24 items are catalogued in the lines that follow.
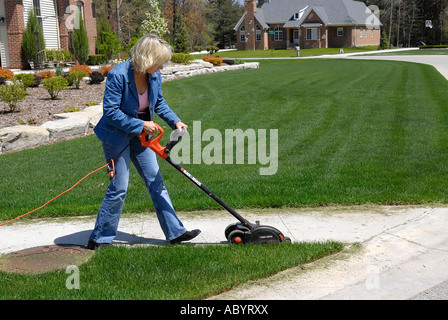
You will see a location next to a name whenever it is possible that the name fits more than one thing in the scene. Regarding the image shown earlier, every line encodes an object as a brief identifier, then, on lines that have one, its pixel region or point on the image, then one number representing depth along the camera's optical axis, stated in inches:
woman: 179.0
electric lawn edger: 185.5
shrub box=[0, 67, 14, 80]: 705.6
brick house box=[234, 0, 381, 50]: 2476.6
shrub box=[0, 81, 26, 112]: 510.0
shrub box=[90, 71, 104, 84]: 725.3
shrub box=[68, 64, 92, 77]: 740.1
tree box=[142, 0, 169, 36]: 1140.3
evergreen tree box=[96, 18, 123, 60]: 1015.6
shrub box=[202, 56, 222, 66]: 1098.1
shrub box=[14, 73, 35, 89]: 646.2
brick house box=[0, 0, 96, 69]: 984.9
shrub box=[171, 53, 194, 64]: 1061.1
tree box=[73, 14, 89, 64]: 1106.7
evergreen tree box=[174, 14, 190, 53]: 1575.5
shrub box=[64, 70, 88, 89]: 682.2
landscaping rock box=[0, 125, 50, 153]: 415.8
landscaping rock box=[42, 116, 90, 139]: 443.2
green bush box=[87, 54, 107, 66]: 1120.6
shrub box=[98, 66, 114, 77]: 803.3
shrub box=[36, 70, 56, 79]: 724.3
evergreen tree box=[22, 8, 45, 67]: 977.5
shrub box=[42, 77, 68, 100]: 578.2
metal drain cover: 176.4
